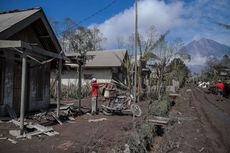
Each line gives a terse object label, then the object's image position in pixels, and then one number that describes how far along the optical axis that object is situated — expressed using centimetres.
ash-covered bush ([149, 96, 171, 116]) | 1281
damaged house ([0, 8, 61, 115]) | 942
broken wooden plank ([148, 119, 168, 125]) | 1014
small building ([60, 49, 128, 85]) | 2669
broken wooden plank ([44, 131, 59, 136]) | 805
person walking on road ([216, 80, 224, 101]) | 2634
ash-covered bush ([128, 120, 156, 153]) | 674
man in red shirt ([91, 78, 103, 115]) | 1268
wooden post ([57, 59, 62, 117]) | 1083
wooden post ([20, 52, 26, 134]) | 781
